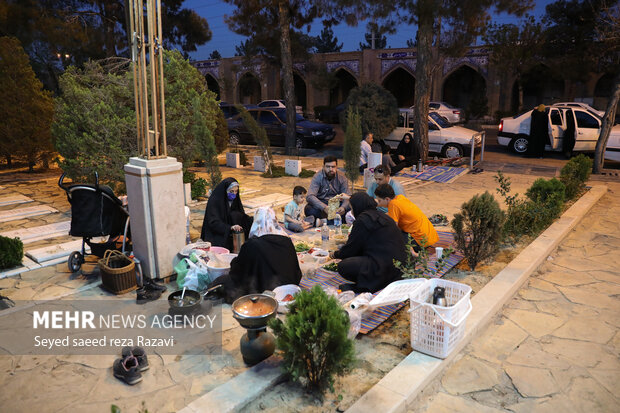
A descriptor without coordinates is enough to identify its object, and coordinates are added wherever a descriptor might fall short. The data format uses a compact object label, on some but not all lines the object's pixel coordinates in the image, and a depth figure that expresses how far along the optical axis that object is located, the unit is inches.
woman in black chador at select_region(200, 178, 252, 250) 232.7
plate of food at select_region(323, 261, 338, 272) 211.8
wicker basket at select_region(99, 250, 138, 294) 189.0
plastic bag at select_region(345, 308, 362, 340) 152.9
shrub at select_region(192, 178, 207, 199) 357.7
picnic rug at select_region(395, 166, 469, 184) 448.1
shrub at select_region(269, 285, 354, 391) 121.0
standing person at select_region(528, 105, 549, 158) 563.8
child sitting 267.9
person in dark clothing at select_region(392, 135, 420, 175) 484.1
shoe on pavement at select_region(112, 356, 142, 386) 133.5
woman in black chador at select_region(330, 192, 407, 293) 185.9
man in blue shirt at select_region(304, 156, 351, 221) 287.1
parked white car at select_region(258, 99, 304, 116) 1067.3
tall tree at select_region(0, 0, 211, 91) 617.6
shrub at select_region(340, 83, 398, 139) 549.3
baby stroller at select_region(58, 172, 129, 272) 206.4
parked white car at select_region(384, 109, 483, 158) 546.0
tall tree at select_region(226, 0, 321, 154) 577.3
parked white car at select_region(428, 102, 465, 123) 1016.2
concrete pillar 194.2
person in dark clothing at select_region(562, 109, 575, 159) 557.3
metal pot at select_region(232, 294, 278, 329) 137.6
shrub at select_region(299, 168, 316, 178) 463.2
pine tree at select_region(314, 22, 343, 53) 2229.3
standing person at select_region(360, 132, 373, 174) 426.6
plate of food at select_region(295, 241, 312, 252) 233.6
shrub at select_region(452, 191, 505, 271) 206.2
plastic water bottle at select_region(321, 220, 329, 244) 257.1
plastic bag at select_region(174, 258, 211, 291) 190.9
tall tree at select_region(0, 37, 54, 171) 418.3
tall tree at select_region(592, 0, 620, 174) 433.7
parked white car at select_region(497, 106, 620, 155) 548.4
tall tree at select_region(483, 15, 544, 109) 1002.7
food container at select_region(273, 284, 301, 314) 171.9
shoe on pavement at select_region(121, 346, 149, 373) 139.1
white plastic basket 141.0
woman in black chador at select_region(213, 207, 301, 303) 177.8
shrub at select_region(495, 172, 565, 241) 265.0
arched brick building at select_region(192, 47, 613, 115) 1123.9
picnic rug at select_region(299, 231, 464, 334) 168.1
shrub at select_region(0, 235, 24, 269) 214.2
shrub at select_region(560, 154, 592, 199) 345.7
